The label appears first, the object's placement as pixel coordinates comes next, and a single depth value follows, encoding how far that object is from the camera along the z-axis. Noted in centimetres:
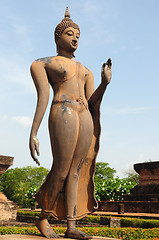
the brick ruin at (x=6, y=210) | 687
